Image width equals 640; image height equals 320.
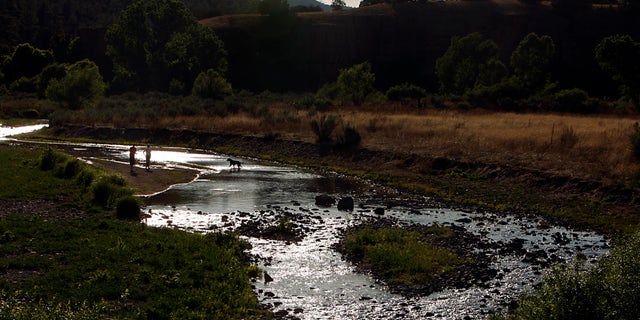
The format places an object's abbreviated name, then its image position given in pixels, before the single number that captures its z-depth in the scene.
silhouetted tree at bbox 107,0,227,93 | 138.25
